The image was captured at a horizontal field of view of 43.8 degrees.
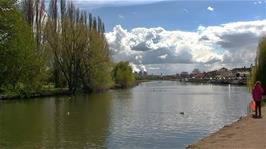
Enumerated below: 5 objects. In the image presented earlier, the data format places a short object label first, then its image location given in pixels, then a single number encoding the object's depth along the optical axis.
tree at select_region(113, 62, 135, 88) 91.48
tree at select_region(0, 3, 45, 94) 24.27
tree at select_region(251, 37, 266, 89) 35.30
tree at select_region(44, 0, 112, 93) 60.07
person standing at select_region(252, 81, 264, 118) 18.51
